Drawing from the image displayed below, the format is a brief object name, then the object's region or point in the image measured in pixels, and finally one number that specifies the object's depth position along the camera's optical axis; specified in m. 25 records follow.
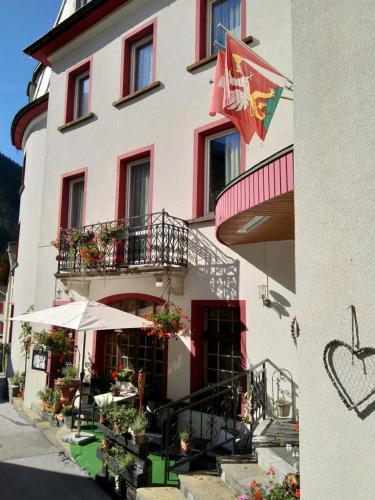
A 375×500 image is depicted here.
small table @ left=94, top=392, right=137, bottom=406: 7.55
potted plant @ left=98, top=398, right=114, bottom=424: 6.35
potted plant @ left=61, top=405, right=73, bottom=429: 8.59
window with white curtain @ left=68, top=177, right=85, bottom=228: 11.34
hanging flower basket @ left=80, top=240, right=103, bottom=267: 8.78
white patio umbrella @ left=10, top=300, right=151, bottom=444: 7.33
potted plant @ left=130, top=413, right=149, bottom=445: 5.54
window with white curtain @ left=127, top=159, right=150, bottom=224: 9.51
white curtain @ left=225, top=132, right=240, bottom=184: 7.94
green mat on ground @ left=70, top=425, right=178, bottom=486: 5.98
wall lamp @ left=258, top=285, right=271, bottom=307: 6.82
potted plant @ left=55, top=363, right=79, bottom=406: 9.33
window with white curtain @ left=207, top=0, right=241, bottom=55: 8.34
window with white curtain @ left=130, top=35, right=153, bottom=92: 9.97
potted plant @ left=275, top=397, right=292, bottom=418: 6.25
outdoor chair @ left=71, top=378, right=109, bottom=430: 8.52
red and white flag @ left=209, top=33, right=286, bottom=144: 5.43
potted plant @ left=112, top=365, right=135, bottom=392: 8.31
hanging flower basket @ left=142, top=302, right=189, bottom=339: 7.40
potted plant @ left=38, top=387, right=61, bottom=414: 9.40
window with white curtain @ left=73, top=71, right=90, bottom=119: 11.62
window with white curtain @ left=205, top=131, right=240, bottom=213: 7.99
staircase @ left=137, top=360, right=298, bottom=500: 4.84
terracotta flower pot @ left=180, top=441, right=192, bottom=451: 6.44
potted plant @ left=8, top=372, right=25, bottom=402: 12.48
